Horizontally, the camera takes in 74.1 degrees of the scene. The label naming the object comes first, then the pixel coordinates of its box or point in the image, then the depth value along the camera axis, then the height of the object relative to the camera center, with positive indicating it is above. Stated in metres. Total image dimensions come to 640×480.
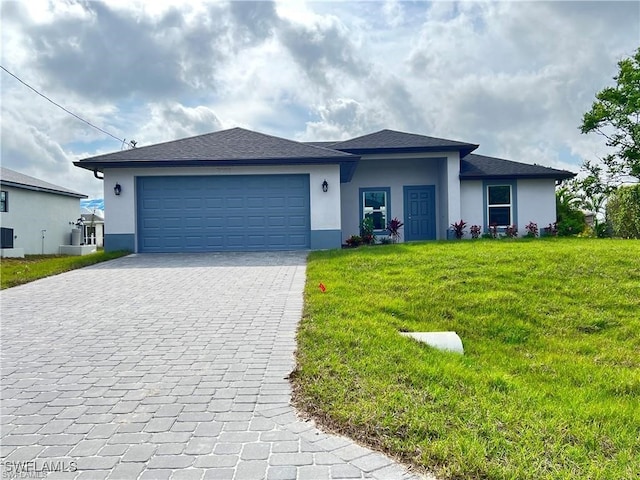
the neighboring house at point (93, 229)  31.48 +0.59
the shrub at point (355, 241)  15.01 -0.30
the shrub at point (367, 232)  15.53 +0.01
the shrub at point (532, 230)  16.42 +0.00
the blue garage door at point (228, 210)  14.13 +0.81
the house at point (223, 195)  13.84 +1.29
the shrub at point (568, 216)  16.67 +0.55
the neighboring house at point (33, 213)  20.20 +1.25
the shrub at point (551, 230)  16.48 -0.01
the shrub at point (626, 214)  16.95 +0.61
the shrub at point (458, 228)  15.97 +0.11
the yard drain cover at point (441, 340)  5.01 -1.31
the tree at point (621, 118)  22.47 +6.07
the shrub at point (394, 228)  16.47 +0.15
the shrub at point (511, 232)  16.25 -0.06
